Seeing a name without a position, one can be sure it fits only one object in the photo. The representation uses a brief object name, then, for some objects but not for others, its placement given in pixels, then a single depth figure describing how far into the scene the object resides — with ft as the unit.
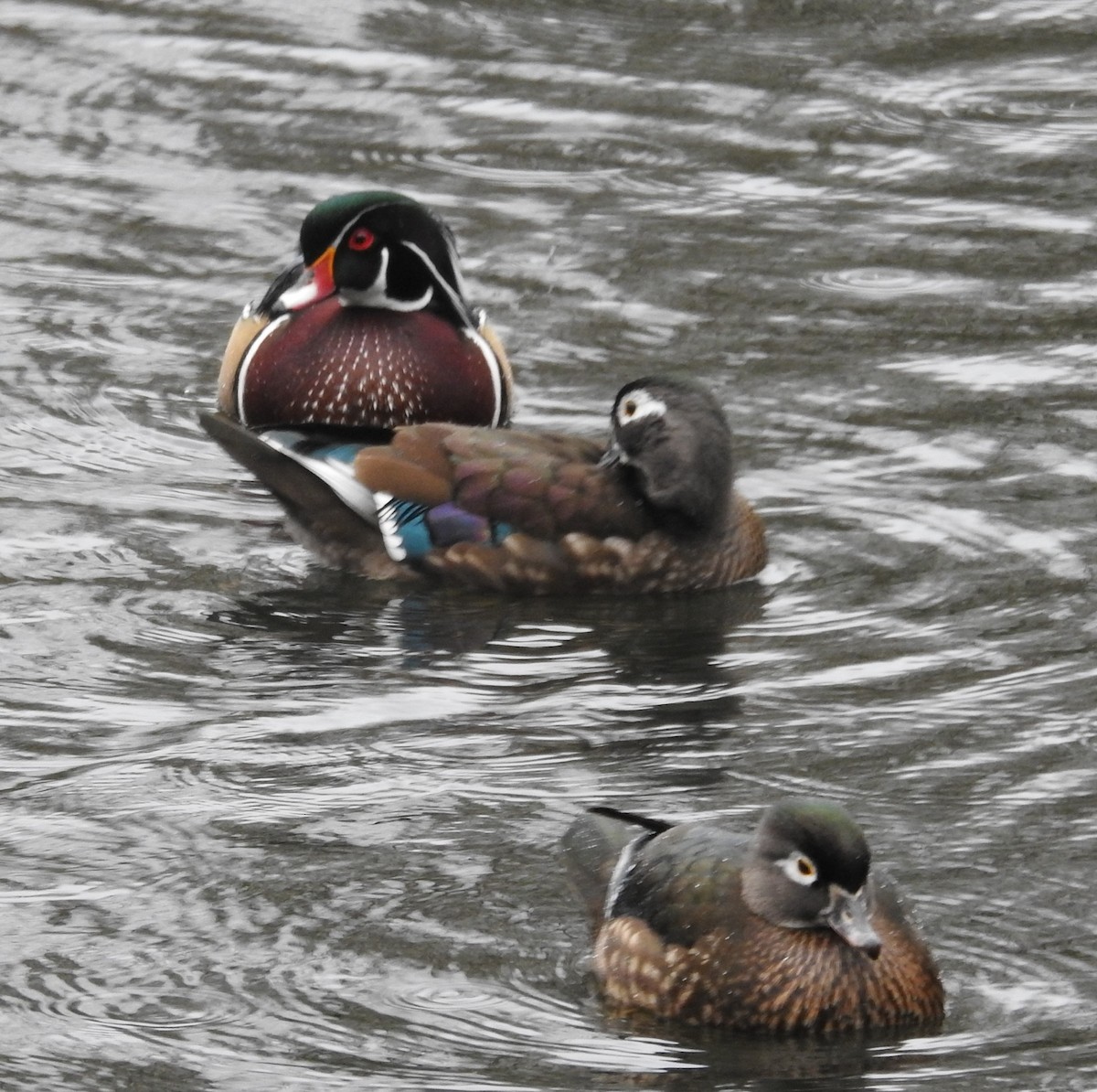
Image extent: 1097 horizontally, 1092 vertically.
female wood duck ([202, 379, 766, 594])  57.98
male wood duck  66.74
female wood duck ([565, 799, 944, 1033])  39.19
